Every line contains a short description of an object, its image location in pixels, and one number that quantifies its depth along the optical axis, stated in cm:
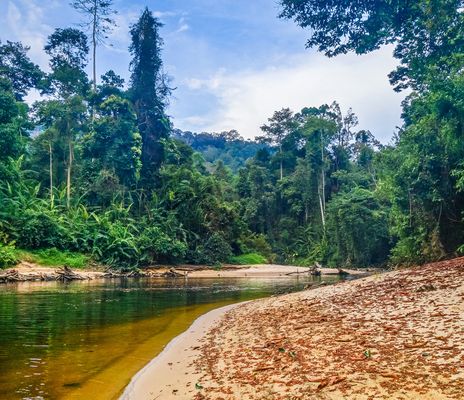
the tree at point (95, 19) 4424
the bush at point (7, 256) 2356
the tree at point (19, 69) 4450
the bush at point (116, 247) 3105
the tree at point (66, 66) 4422
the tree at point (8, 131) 2575
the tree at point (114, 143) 3834
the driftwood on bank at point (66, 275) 2431
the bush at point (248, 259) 4244
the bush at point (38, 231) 2729
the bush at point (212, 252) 3883
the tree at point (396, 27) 1609
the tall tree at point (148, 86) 4459
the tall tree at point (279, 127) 6081
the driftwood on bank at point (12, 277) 2131
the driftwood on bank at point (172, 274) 3114
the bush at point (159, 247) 3422
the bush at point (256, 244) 4738
